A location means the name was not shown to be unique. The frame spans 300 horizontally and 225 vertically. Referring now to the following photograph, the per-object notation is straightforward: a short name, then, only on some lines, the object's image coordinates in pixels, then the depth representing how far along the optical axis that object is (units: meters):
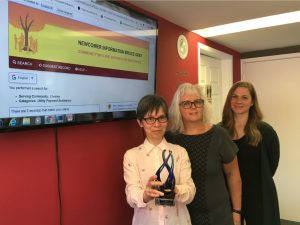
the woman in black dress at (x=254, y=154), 2.01
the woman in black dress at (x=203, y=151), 1.58
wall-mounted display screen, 1.21
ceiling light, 2.50
